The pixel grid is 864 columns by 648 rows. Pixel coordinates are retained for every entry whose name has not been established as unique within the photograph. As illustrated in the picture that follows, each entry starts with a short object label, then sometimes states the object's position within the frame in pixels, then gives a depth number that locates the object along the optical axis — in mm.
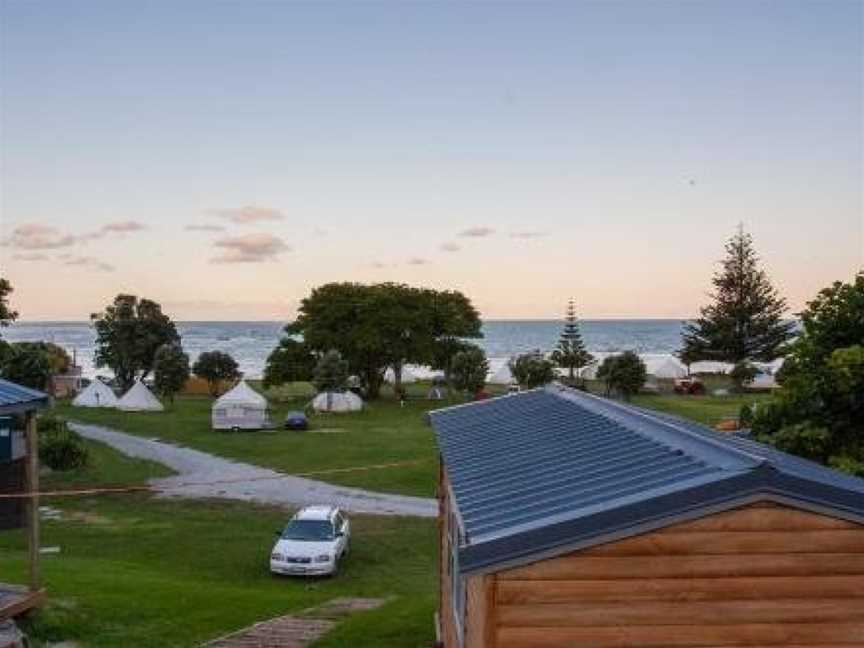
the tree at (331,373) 64562
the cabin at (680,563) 6984
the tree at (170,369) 66562
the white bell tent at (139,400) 64062
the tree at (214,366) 78375
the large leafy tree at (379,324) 74000
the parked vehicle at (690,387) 76062
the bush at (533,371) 65938
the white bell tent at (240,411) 52625
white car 22266
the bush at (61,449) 33688
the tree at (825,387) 14320
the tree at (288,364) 72625
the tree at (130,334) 80312
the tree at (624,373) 63281
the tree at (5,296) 39938
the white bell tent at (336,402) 63531
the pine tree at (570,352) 73375
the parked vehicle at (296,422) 52812
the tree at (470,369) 69000
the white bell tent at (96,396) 66875
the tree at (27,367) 42812
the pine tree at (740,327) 86250
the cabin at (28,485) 14609
